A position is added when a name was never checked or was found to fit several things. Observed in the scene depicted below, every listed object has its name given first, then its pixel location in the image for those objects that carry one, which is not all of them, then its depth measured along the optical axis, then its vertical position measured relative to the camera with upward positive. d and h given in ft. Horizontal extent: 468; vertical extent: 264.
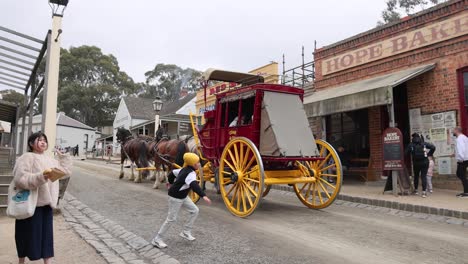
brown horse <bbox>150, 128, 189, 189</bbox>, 35.83 +0.02
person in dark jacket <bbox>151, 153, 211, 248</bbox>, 16.40 -1.91
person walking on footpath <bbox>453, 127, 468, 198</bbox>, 28.78 -0.45
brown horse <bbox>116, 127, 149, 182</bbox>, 43.55 +0.03
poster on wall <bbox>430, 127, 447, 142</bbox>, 33.22 +1.68
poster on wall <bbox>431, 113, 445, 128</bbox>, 33.60 +2.99
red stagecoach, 22.74 +0.47
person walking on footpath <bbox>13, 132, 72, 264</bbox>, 11.56 -1.50
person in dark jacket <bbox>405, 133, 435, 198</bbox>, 29.84 -0.14
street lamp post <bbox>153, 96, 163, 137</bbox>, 54.49 +6.91
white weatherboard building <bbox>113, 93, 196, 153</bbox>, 105.41 +14.35
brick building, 32.60 +6.79
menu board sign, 30.12 +0.27
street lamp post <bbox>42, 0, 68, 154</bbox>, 22.07 +4.52
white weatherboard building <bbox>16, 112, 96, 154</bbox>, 148.87 +7.91
